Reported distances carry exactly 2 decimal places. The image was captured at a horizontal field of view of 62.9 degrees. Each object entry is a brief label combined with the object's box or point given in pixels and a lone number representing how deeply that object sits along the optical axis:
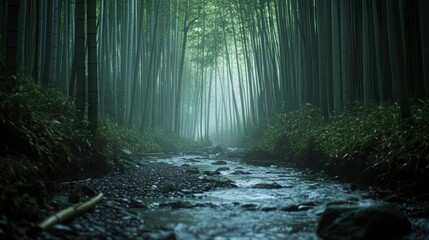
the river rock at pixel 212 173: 6.56
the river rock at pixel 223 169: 7.75
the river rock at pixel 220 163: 9.48
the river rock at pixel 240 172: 6.98
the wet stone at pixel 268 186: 4.95
